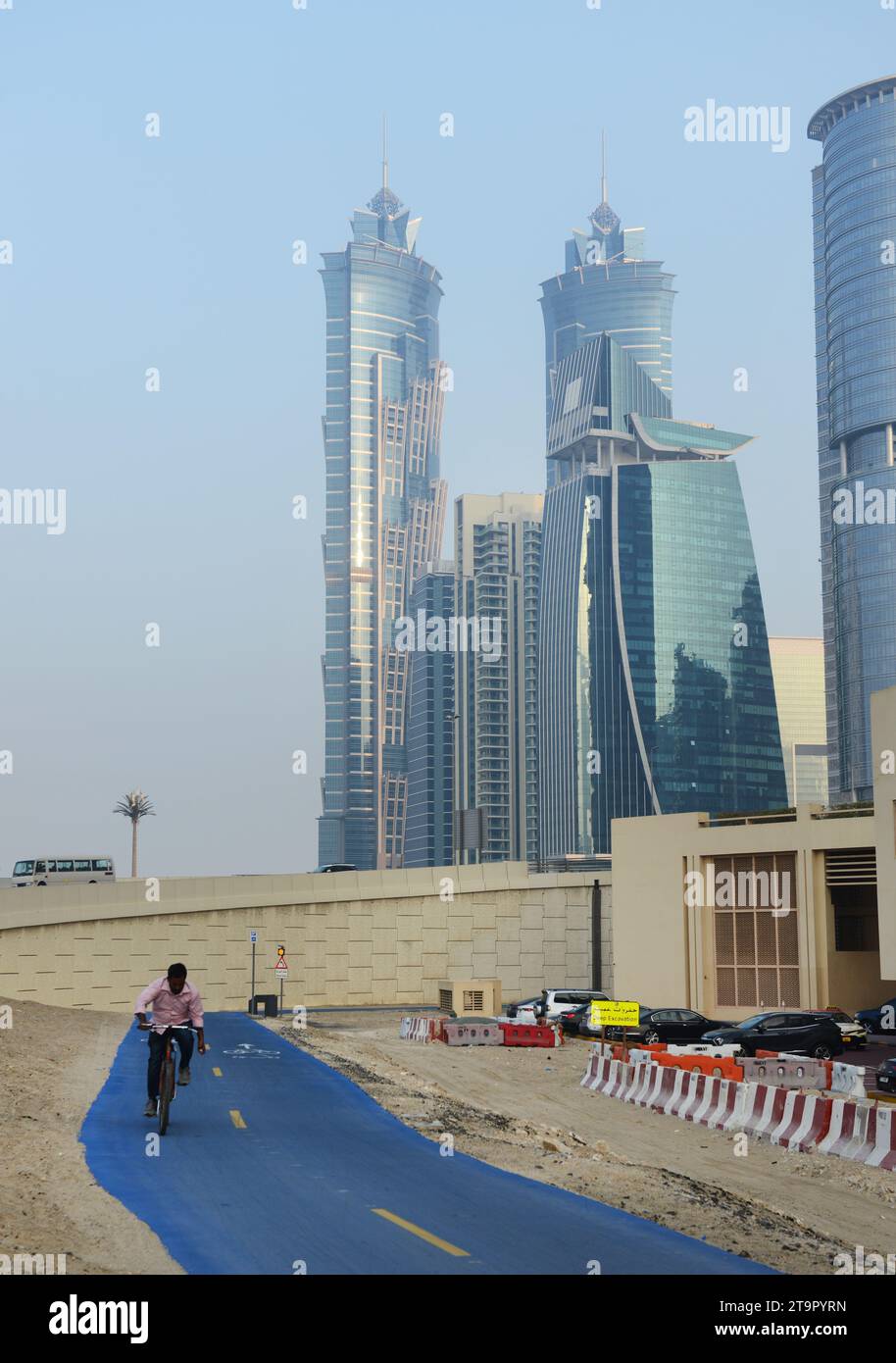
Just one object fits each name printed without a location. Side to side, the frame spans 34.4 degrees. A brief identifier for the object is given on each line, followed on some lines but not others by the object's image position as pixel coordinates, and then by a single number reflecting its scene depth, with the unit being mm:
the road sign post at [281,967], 52250
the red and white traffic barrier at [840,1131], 21188
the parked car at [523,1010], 49031
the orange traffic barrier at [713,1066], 31125
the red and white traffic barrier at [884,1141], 20078
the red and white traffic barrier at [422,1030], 44109
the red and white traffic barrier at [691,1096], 26500
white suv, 50719
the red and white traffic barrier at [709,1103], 25672
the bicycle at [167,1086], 18141
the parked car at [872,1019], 46969
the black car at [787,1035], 38219
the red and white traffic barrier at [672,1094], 27250
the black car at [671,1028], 42562
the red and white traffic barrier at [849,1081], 29648
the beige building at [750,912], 50375
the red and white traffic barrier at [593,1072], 31859
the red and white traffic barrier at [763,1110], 23478
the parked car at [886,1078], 27348
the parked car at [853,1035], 39562
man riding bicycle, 17672
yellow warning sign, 32875
